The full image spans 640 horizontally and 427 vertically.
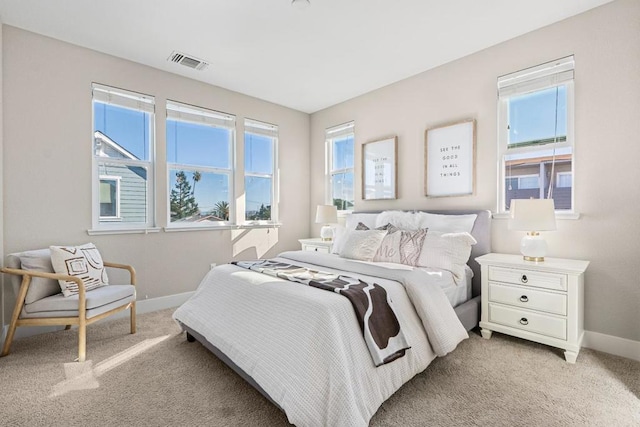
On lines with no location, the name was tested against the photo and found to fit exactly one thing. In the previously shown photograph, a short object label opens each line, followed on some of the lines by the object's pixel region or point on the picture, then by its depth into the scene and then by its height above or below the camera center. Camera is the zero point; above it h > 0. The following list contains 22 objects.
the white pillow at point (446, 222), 3.06 -0.11
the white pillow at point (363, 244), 3.08 -0.34
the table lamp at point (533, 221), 2.46 -0.07
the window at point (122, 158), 3.28 +0.58
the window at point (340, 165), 4.62 +0.70
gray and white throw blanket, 1.68 -0.59
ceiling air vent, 3.26 +1.64
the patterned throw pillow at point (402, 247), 2.86 -0.34
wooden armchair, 2.39 -0.72
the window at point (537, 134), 2.72 +0.73
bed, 1.47 -0.74
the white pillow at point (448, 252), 2.66 -0.36
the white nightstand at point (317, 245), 4.09 -0.46
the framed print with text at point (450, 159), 3.28 +0.58
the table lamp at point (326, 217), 4.32 -0.08
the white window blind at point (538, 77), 2.70 +1.25
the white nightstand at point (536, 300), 2.30 -0.70
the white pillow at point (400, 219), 3.42 -0.09
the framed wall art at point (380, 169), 3.97 +0.56
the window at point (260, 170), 4.48 +0.61
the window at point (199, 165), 3.81 +0.59
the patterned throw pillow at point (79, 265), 2.56 -0.48
